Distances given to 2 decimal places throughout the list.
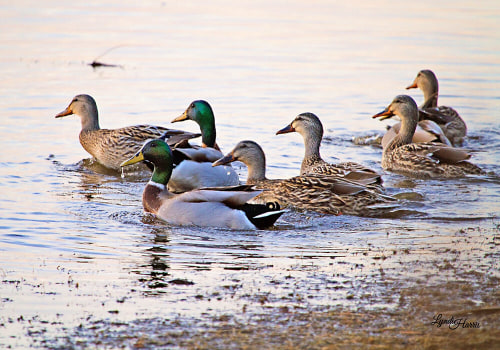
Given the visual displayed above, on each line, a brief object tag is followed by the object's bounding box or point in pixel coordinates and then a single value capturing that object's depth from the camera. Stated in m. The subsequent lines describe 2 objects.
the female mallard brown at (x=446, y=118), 26.61
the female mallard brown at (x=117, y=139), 23.19
